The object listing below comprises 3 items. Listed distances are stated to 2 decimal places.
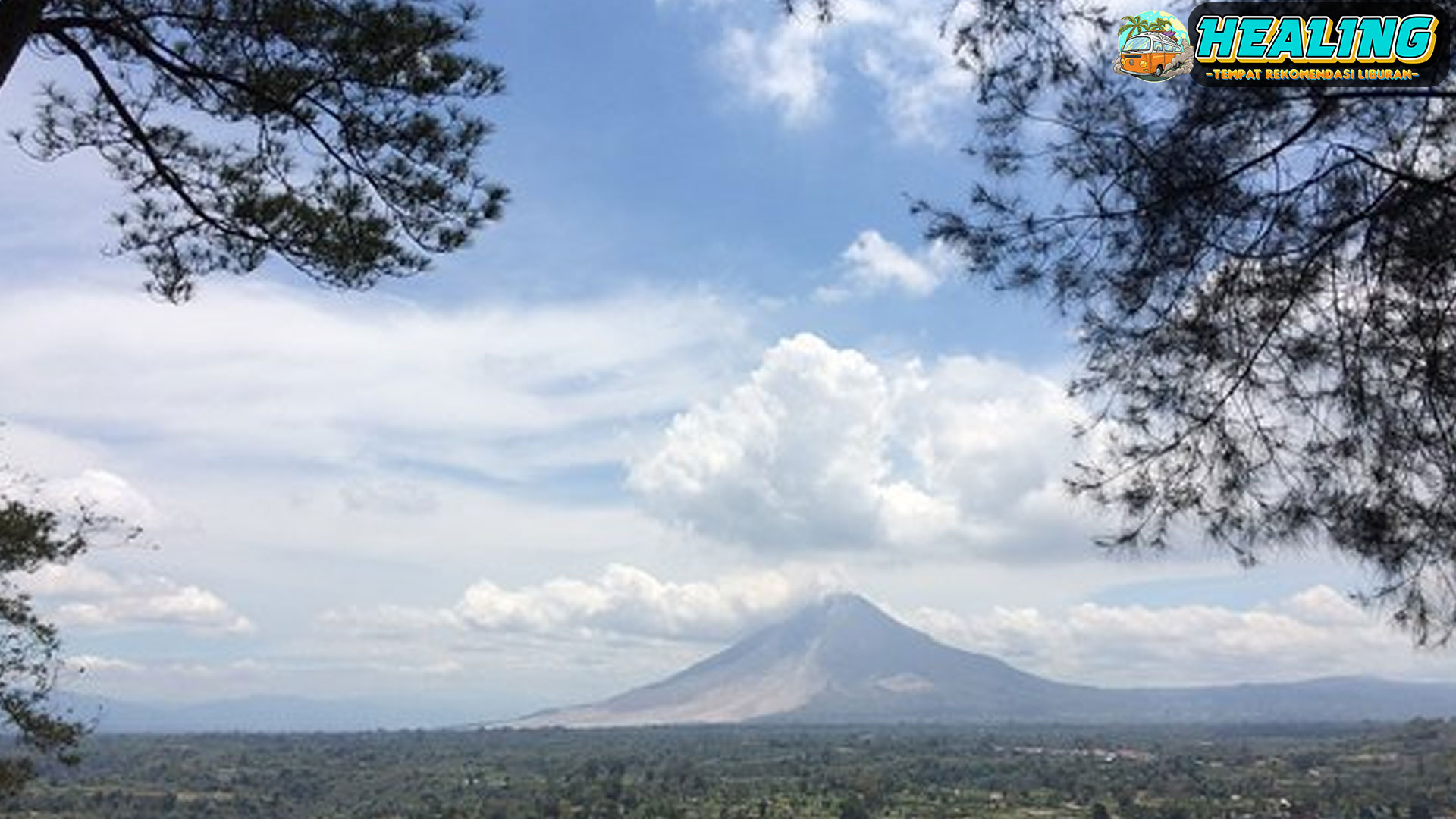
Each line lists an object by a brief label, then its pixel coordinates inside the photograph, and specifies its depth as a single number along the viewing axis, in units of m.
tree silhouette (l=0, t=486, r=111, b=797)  8.52
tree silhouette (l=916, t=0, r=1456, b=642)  5.13
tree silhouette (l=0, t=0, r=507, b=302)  6.57
